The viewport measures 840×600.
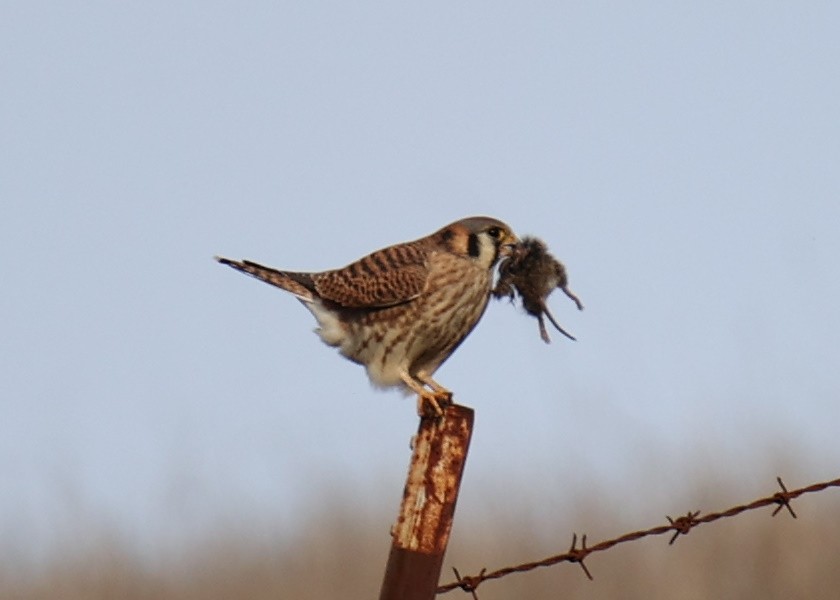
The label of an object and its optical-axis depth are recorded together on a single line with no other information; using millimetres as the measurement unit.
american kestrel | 9914
